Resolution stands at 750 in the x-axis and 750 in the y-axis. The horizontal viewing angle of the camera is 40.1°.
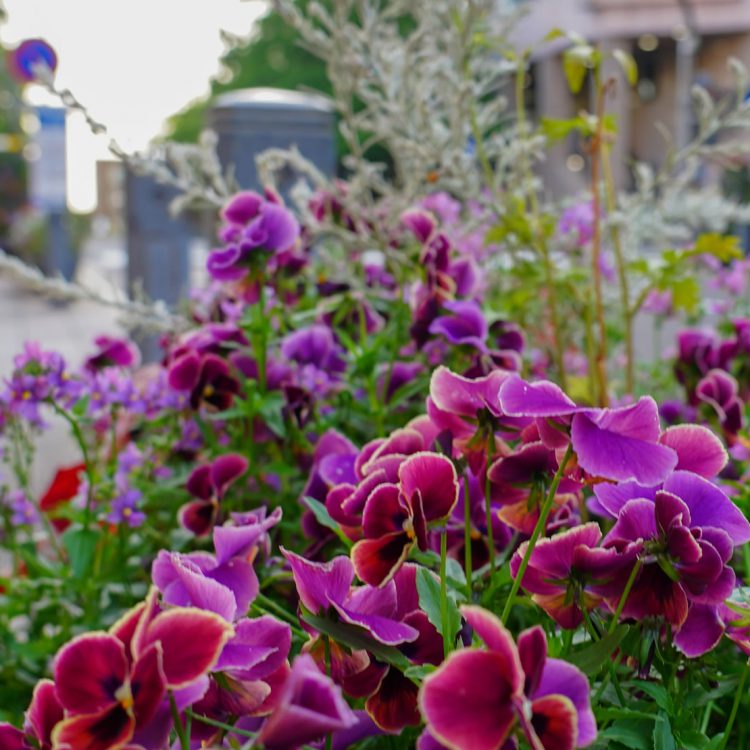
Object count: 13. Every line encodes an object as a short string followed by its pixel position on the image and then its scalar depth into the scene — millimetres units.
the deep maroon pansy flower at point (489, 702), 427
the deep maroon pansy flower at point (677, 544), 559
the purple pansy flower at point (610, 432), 545
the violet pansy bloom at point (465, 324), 1138
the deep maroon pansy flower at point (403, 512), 586
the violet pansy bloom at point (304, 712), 406
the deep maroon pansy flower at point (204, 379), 1254
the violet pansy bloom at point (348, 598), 551
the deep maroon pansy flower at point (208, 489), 1058
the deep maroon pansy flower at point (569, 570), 572
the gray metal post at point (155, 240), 3668
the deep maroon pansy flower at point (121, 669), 457
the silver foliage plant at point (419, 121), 1449
